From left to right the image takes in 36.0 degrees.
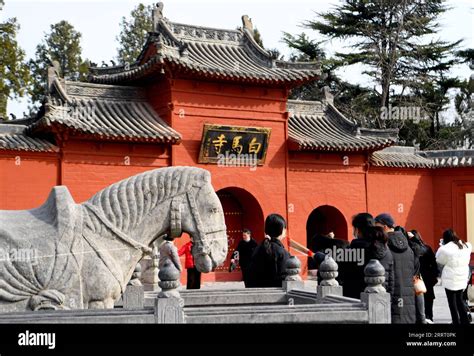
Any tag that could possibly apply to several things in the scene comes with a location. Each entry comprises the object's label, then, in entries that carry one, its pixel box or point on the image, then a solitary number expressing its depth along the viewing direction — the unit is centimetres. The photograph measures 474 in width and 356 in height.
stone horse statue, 476
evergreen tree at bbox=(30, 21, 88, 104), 2383
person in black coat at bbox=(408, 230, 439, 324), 991
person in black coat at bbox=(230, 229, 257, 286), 1170
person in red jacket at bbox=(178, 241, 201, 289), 1223
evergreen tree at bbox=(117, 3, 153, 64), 2446
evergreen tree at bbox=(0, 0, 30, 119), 1880
